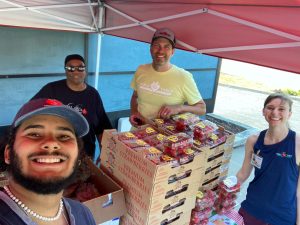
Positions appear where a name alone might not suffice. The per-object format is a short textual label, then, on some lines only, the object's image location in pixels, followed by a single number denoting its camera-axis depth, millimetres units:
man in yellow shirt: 2387
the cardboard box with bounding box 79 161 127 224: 1575
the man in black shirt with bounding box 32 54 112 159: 2482
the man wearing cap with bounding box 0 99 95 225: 974
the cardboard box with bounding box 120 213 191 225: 1723
